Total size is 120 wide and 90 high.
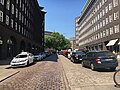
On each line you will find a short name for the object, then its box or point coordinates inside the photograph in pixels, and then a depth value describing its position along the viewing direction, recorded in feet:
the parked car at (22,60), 31.15
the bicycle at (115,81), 13.08
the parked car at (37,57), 50.37
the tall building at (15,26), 50.96
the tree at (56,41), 193.67
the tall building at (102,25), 70.37
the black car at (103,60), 23.13
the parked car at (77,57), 39.23
